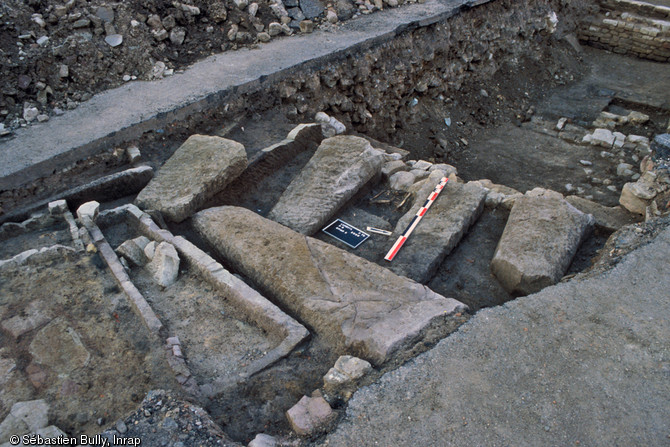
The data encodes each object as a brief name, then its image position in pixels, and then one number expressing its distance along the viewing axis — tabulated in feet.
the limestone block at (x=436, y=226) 11.75
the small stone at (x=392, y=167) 15.64
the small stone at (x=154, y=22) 19.04
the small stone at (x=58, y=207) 12.21
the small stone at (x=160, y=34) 18.95
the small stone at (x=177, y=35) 19.36
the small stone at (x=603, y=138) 22.07
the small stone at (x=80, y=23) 17.74
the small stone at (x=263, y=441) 7.31
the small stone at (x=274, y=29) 21.03
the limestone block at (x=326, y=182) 13.10
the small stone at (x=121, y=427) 7.43
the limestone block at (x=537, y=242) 10.89
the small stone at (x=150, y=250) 11.20
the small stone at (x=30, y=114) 15.65
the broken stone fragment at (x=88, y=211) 11.73
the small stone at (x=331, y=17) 22.34
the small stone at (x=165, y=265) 10.74
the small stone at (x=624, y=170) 20.02
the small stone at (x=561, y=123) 24.06
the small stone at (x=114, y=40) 18.07
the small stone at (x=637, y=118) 23.78
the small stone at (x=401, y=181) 15.02
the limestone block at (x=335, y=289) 8.98
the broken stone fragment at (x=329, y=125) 17.78
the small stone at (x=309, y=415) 7.54
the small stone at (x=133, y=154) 14.65
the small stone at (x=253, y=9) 21.06
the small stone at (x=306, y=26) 21.48
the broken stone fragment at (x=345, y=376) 8.18
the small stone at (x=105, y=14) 18.33
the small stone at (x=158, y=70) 18.08
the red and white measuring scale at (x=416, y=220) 12.13
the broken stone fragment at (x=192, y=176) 12.62
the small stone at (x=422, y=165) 16.64
